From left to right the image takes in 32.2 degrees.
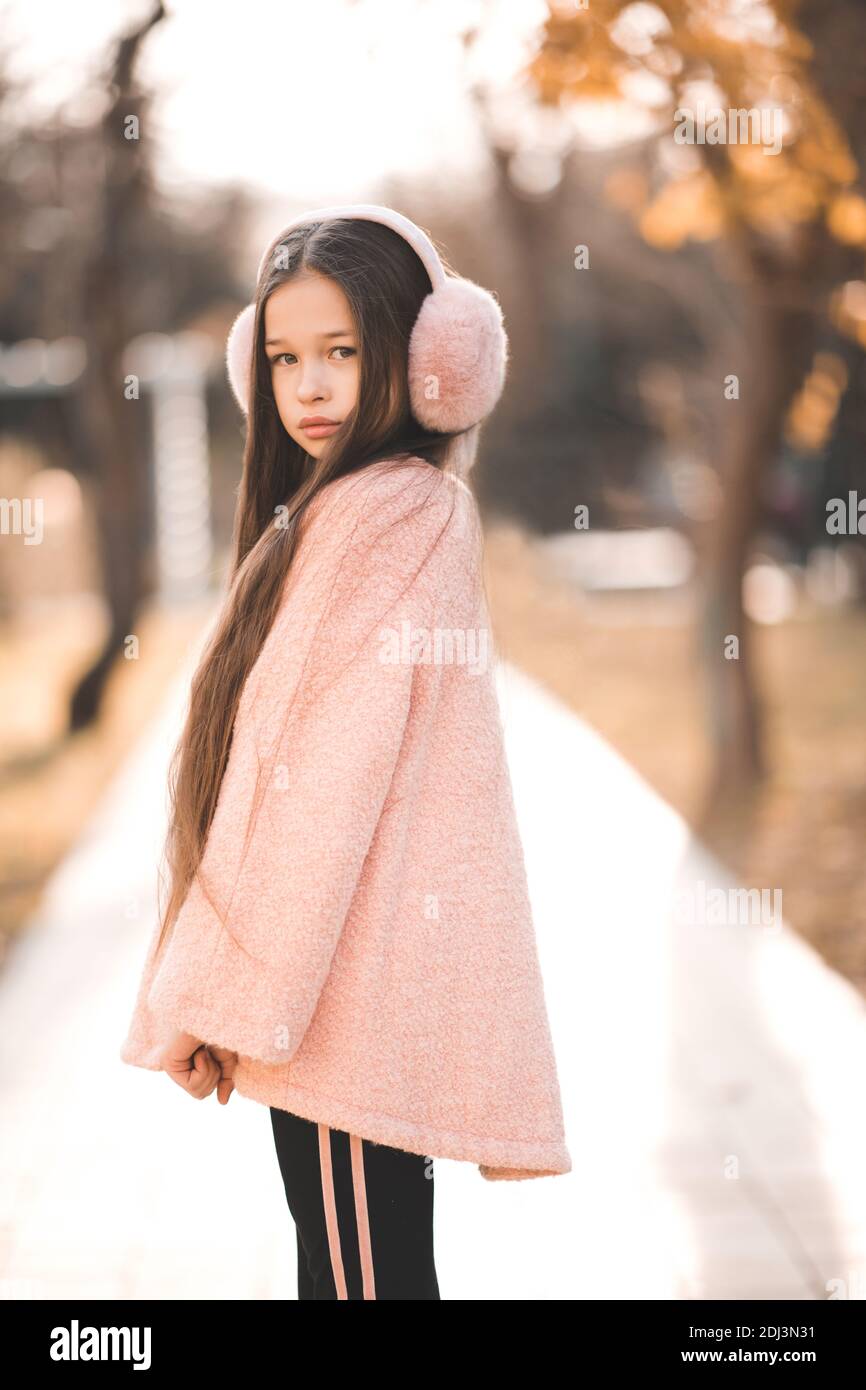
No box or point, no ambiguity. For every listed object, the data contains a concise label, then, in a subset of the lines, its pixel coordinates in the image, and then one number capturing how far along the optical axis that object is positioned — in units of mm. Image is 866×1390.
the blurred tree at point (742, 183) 4887
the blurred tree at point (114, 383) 10258
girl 1809
